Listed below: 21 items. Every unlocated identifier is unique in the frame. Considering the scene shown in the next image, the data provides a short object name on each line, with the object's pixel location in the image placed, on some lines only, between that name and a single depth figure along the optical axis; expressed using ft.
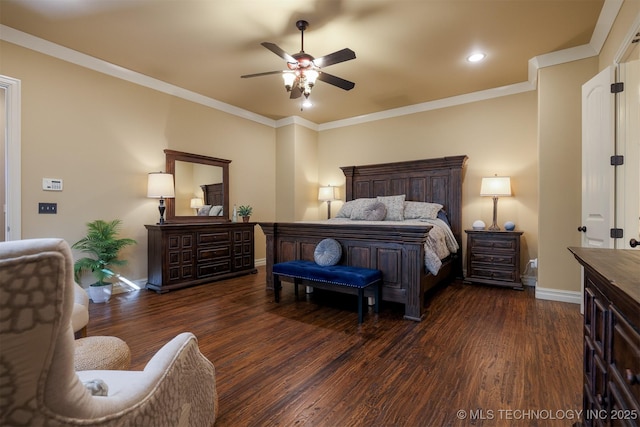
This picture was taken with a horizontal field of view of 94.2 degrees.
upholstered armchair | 1.61
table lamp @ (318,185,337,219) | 19.01
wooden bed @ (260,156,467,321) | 9.32
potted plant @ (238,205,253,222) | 16.58
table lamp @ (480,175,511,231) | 13.19
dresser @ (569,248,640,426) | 2.48
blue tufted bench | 8.96
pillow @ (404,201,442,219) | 14.53
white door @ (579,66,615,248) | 7.91
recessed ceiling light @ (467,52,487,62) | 11.27
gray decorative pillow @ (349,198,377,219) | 15.39
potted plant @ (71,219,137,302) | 11.02
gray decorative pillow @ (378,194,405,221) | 15.12
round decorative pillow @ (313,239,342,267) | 10.37
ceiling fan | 8.58
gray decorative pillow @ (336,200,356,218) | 16.80
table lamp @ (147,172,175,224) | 12.83
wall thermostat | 10.56
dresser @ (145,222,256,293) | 12.62
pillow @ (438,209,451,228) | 14.97
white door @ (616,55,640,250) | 7.45
